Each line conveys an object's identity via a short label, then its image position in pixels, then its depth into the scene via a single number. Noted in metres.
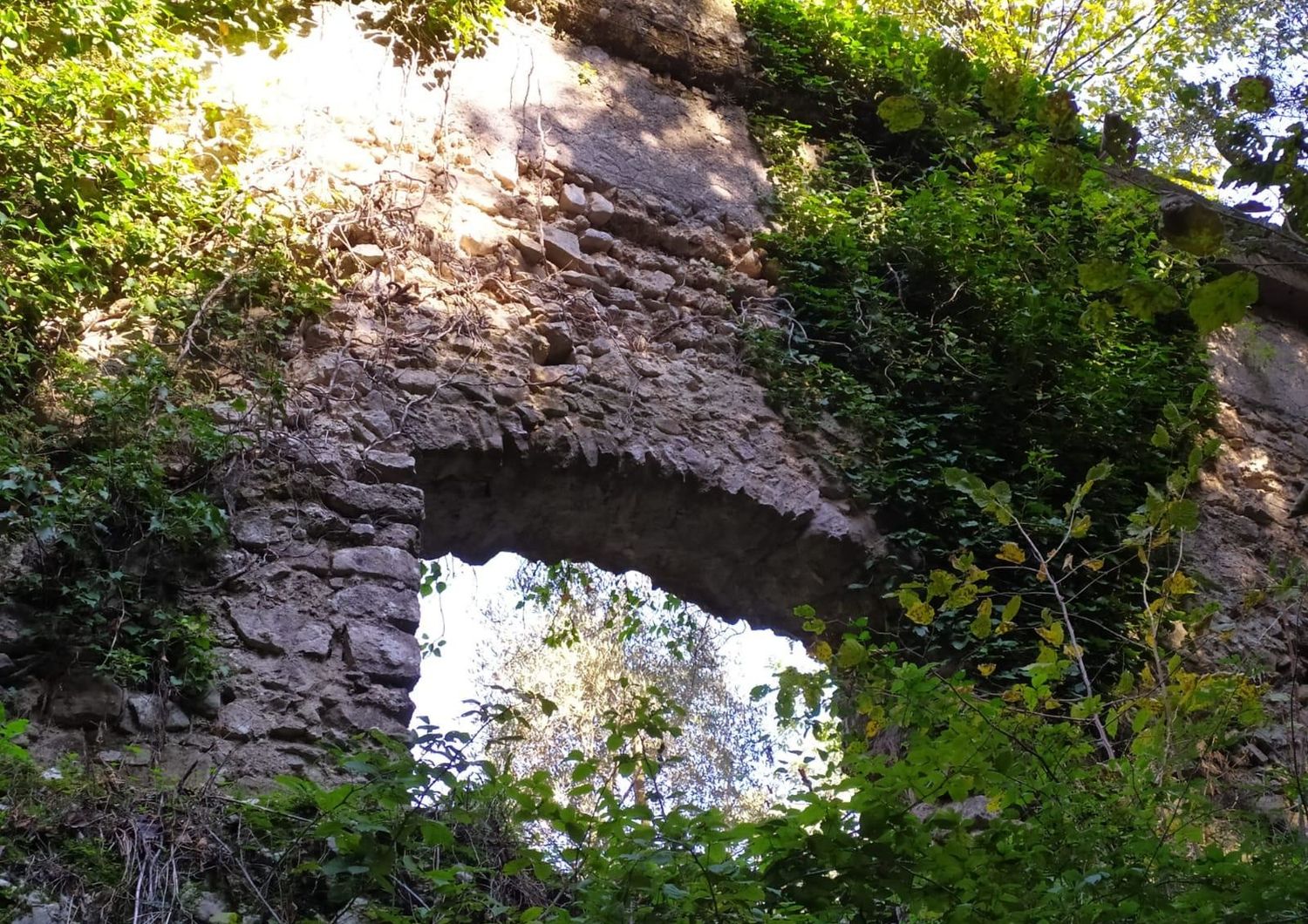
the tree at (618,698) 9.03
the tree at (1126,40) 9.73
